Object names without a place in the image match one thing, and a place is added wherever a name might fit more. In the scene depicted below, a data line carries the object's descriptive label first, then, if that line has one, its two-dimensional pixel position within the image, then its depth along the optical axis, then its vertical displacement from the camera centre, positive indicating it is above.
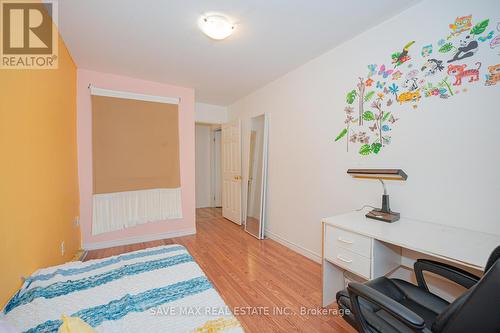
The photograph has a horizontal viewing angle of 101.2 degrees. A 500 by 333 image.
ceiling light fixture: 1.80 +1.20
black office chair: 0.69 -0.64
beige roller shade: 2.86 +0.23
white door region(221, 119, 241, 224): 4.06 -0.22
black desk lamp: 1.69 -0.15
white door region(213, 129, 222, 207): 5.61 -0.36
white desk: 1.18 -0.51
